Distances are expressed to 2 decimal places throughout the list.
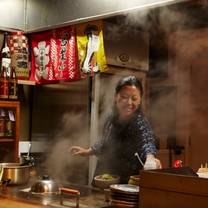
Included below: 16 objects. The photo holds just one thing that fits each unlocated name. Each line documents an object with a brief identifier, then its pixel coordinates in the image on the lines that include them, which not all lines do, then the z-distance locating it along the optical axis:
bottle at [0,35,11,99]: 3.70
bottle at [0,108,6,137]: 3.68
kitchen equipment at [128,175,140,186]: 2.40
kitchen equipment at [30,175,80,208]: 2.68
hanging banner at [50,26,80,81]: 3.45
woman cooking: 3.42
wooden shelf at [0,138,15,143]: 3.67
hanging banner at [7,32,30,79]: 3.73
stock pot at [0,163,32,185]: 3.04
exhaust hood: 2.68
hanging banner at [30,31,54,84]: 3.67
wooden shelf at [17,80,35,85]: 3.74
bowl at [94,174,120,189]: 2.74
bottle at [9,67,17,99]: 3.75
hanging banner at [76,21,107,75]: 3.21
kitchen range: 2.37
